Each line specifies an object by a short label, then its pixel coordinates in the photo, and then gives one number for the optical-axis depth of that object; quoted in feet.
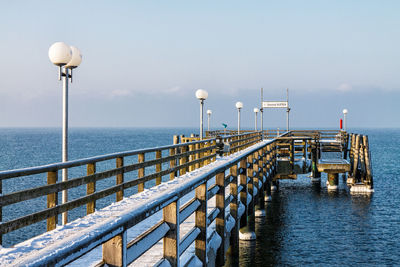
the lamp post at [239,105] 112.88
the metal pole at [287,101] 135.42
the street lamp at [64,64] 29.19
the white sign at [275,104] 129.74
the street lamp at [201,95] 67.00
